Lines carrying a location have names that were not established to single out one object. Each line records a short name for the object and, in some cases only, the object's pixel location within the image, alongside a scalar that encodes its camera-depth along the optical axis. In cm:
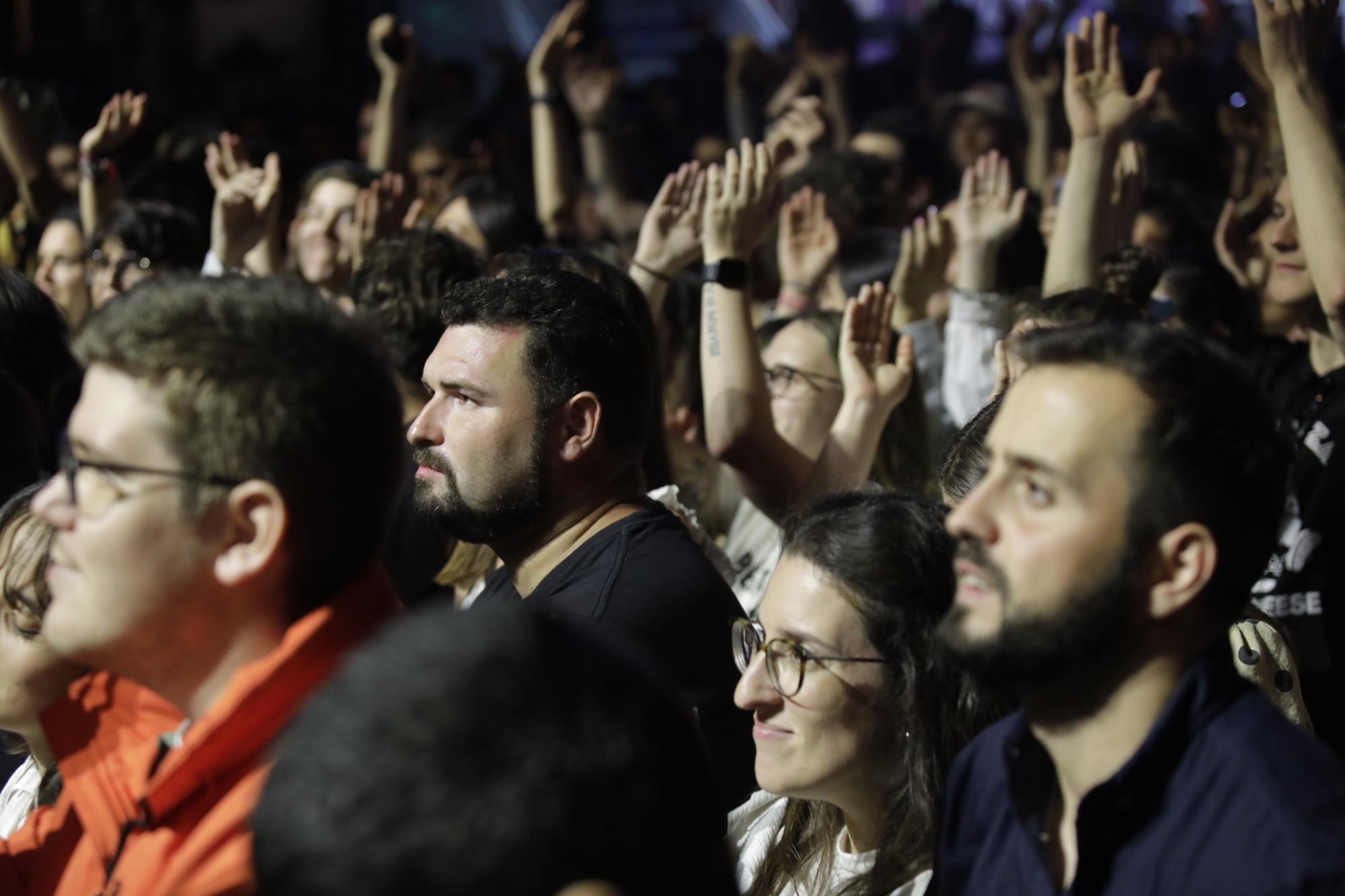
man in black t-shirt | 271
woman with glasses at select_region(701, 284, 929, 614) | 357
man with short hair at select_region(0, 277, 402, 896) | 155
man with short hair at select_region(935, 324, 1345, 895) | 157
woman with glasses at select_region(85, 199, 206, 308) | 480
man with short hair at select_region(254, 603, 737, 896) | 113
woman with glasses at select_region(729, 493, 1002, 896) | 215
